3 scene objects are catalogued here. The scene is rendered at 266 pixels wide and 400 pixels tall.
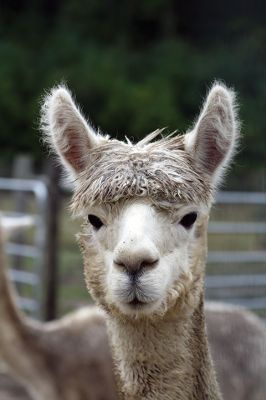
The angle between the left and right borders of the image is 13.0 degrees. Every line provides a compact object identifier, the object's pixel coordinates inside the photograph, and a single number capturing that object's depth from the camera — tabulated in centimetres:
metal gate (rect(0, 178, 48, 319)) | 1033
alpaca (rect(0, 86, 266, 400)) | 372
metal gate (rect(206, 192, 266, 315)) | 1153
